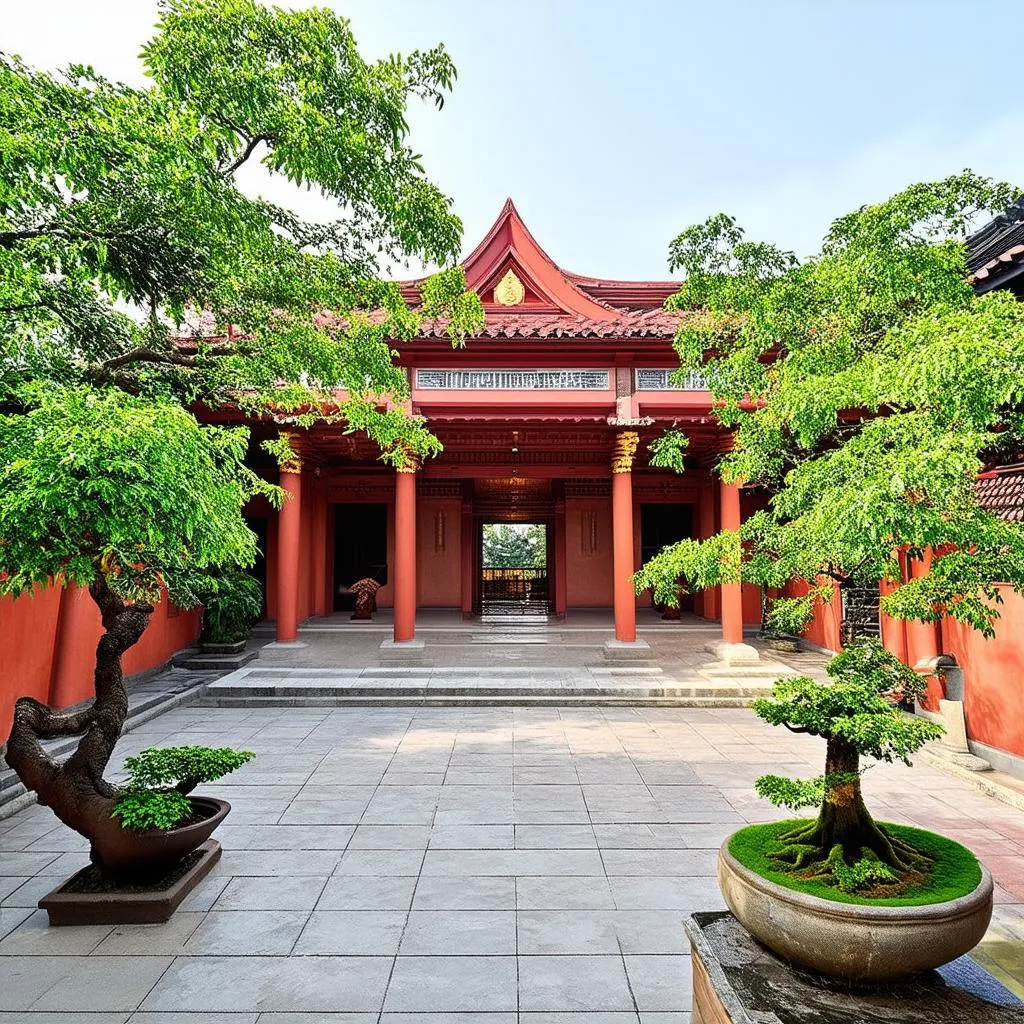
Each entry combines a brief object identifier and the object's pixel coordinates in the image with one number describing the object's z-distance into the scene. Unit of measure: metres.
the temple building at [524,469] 9.84
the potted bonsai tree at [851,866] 2.24
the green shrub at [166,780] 3.41
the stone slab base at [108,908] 3.30
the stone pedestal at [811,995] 2.16
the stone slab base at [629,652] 10.02
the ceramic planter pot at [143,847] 3.42
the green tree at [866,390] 2.22
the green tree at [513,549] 31.86
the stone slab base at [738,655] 9.72
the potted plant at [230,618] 9.51
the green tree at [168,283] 2.76
